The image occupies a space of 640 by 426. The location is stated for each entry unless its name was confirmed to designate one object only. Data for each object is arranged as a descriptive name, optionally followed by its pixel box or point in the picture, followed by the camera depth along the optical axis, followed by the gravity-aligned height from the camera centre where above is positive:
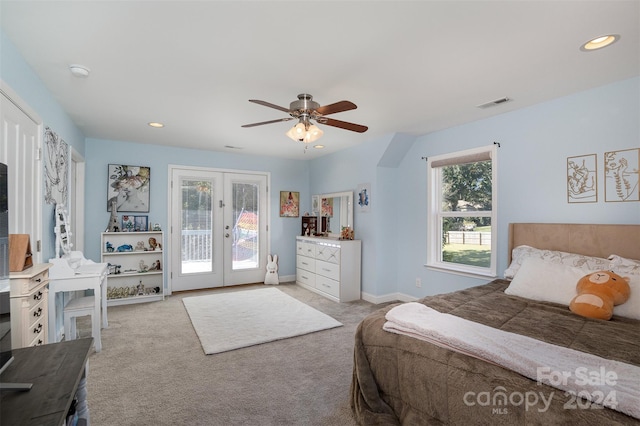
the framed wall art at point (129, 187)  4.74 +0.41
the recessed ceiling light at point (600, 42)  1.97 +1.10
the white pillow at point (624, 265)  2.18 -0.38
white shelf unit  4.58 -0.86
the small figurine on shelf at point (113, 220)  4.64 -0.09
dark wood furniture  0.94 -0.60
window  3.65 +0.02
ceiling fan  2.60 +0.80
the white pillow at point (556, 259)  2.41 -0.39
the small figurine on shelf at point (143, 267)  4.86 -0.83
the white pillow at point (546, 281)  2.30 -0.53
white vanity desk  2.77 -0.62
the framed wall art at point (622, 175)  2.54 +0.31
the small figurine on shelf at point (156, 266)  4.93 -0.83
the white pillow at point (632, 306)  1.99 -0.60
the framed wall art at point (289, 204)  6.13 +0.19
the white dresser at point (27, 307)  1.82 -0.56
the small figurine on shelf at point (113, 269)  4.65 -0.82
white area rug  3.20 -1.28
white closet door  1.96 +0.35
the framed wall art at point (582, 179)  2.77 +0.30
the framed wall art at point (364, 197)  4.73 +0.25
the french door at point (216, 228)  5.25 -0.25
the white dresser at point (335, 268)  4.65 -0.86
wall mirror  5.17 +0.05
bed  1.17 -0.69
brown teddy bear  1.98 -0.54
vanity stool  2.92 -0.96
